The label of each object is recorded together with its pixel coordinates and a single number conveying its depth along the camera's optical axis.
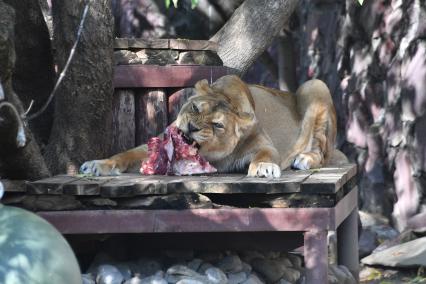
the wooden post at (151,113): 13.80
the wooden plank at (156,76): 13.65
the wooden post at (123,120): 13.82
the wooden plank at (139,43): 13.98
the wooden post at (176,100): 13.66
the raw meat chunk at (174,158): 11.56
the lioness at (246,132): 11.73
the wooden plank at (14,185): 10.52
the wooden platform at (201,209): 10.52
